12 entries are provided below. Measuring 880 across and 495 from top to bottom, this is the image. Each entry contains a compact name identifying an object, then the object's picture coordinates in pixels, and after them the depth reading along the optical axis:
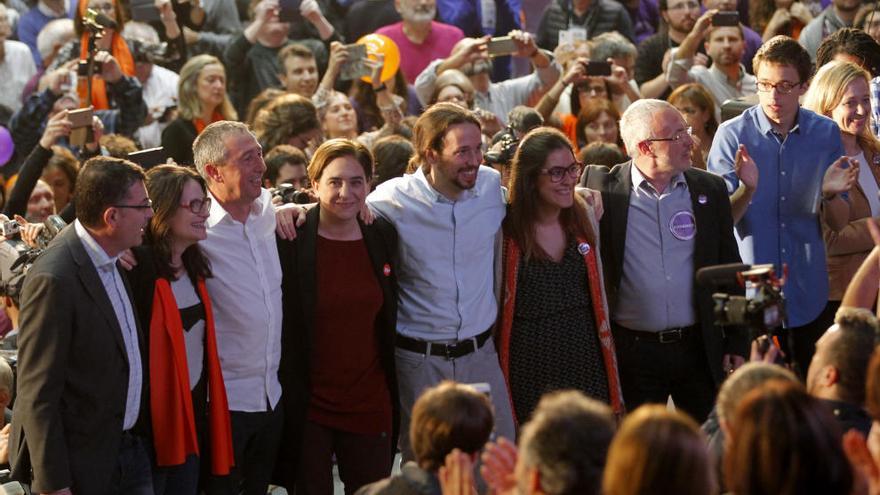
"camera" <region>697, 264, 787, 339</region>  8.70
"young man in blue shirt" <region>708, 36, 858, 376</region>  13.11
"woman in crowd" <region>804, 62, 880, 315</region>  13.59
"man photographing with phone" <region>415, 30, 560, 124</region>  19.34
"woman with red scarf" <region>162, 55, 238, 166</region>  18.27
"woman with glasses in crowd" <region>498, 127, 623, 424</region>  12.02
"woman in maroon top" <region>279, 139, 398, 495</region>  11.63
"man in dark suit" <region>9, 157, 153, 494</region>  9.87
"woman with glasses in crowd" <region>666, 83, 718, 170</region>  16.97
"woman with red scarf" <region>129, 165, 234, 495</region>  10.80
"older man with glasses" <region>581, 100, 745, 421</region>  12.27
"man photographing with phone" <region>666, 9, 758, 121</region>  19.95
